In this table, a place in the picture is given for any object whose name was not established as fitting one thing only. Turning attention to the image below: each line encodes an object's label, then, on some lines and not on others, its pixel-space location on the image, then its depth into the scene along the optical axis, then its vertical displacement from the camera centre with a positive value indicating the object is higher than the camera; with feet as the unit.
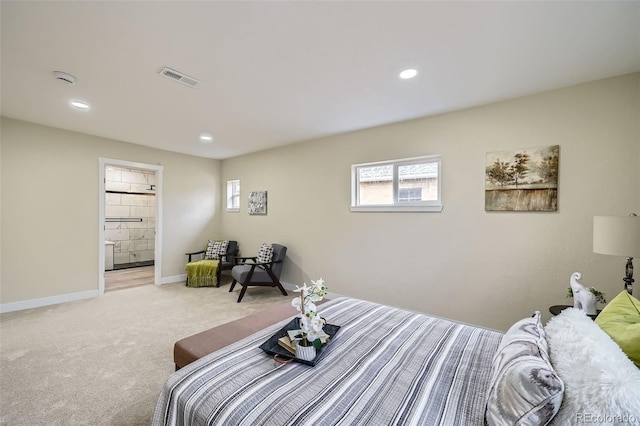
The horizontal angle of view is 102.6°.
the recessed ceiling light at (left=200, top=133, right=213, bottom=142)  13.49 +3.97
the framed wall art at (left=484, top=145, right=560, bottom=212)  8.25 +1.18
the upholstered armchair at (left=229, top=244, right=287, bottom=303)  13.52 -3.24
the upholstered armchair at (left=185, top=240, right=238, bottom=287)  15.71 -3.54
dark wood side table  7.04 -2.65
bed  2.93 -2.52
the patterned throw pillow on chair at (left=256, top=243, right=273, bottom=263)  14.93 -2.50
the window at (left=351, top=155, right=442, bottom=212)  10.69 +1.27
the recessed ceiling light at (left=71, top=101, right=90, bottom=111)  9.55 +3.98
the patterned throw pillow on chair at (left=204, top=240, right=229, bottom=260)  17.43 -2.63
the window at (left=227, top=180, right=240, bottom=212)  18.96 +1.14
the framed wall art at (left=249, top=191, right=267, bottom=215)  16.74 +0.56
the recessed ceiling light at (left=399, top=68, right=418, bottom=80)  7.29 +4.05
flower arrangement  4.53 -1.87
